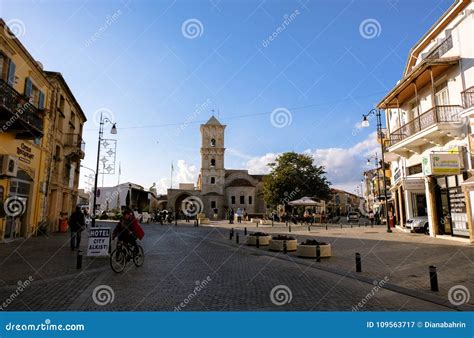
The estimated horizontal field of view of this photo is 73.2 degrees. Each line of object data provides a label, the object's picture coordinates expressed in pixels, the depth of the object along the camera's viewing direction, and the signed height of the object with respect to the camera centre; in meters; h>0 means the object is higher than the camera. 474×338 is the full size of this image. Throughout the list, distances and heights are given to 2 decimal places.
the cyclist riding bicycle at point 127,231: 9.67 -0.59
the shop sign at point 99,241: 11.47 -1.06
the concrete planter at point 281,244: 13.55 -1.41
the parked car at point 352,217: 46.18 -0.84
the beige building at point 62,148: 21.11 +4.62
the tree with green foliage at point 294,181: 48.28 +4.65
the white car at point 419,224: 20.82 -0.86
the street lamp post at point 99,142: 23.36 +5.35
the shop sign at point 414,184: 20.02 +1.71
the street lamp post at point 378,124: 21.84 +6.13
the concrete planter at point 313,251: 11.55 -1.43
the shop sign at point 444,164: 15.53 +2.32
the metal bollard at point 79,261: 9.14 -1.41
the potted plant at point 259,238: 15.66 -1.34
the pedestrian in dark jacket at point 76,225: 13.38 -0.57
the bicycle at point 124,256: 8.90 -1.31
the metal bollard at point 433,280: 6.78 -1.46
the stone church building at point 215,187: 64.94 +4.93
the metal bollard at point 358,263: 8.88 -1.44
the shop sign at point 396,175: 24.12 +2.83
